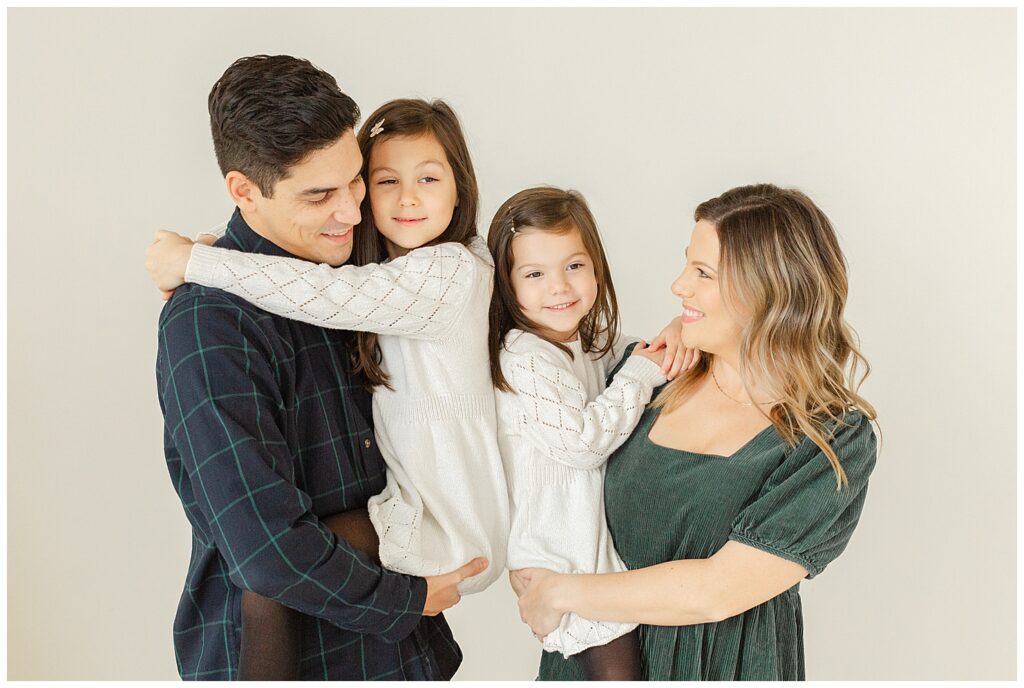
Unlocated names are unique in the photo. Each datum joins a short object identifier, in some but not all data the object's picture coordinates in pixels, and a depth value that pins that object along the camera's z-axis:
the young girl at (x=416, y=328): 2.02
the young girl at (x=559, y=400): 2.20
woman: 2.02
